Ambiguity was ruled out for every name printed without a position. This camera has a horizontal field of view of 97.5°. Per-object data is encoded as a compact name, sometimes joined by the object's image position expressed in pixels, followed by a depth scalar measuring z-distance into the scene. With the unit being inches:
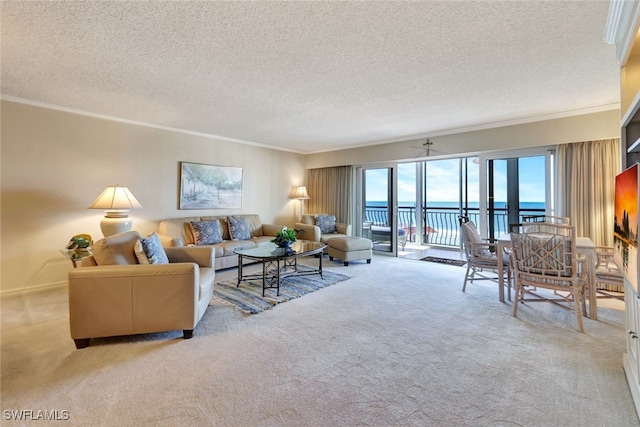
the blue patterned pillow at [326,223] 242.1
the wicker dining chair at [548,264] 104.7
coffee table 139.7
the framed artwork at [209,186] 201.0
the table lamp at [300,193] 265.1
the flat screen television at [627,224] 59.9
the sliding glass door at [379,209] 241.4
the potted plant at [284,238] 151.9
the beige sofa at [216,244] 175.4
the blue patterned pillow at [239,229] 205.5
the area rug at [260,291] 125.6
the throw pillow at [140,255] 102.1
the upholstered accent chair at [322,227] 223.5
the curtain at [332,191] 258.7
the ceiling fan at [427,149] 210.1
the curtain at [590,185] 147.0
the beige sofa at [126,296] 88.0
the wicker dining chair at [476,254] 139.7
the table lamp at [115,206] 143.1
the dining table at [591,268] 111.0
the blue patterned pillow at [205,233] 184.4
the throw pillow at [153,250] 103.8
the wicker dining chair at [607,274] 117.6
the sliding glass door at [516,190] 173.8
